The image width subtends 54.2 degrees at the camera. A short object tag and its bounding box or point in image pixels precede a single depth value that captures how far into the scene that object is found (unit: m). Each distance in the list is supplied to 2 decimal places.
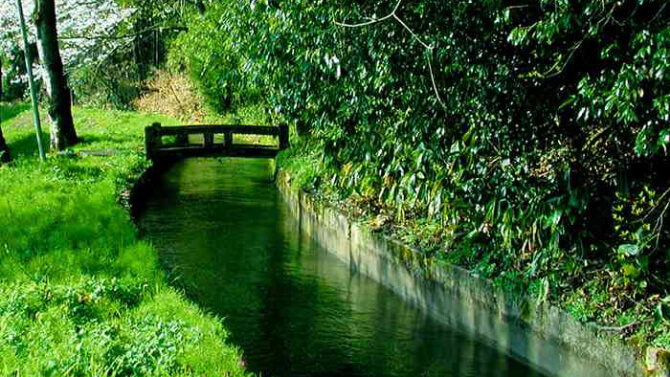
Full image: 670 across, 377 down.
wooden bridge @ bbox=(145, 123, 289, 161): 15.70
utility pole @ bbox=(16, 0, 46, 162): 10.77
